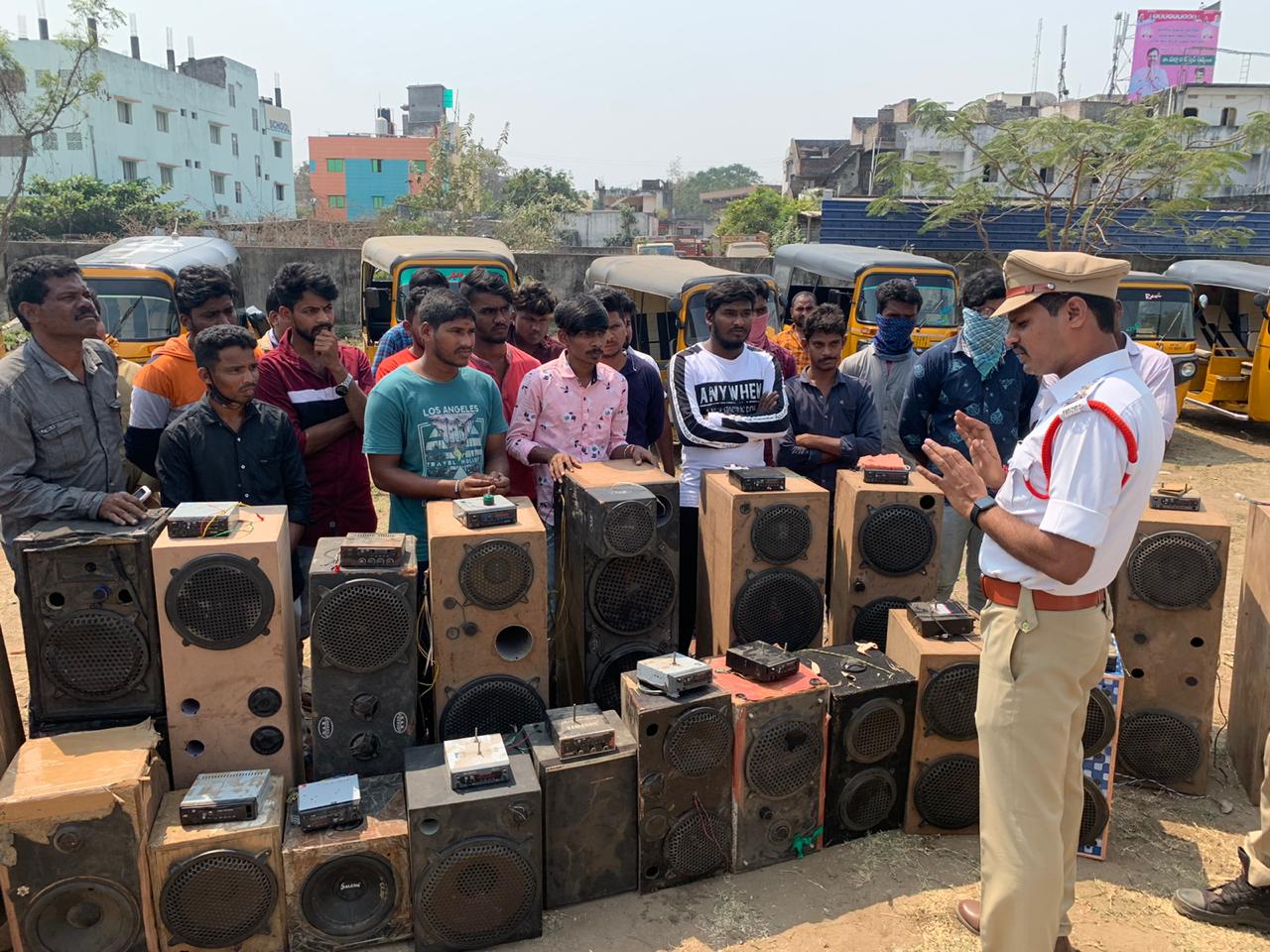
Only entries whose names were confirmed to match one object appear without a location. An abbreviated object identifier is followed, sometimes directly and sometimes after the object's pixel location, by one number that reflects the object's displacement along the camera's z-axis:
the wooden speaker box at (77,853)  2.59
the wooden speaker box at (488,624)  3.14
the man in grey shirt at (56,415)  3.13
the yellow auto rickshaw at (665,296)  9.40
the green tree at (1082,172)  15.66
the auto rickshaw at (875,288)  9.89
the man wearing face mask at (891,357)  4.80
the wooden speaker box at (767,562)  3.64
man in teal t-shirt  3.57
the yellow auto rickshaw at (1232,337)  10.95
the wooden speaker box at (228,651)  2.91
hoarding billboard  39.62
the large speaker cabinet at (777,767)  3.21
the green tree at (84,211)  22.80
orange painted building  46.38
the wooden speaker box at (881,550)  3.77
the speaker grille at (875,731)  3.37
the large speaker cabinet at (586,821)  3.03
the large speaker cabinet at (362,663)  3.00
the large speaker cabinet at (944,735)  3.41
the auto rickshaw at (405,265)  9.55
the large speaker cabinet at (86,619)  2.89
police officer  2.23
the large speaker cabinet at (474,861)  2.82
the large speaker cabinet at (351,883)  2.79
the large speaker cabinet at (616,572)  3.37
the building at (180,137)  32.59
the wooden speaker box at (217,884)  2.69
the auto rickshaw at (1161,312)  10.72
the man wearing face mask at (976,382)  4.16
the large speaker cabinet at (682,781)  3.08
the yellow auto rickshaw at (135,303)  9.38
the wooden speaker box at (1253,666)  3.79
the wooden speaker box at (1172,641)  3.71
